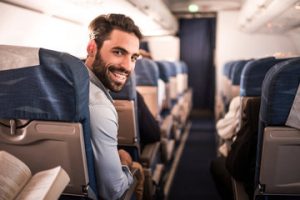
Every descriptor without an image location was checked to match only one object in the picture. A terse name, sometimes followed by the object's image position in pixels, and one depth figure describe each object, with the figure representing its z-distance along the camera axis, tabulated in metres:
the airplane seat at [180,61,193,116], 7.10
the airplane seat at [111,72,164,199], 2.32
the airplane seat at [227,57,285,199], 1.96
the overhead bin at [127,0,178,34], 3.79
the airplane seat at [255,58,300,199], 1.48
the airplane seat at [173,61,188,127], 5.79
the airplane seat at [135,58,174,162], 3.00
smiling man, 1.48
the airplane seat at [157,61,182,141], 4.30
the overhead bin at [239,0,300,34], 3.33
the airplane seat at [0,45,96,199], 1.26
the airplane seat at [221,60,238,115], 4.51
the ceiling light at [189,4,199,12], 7.93
